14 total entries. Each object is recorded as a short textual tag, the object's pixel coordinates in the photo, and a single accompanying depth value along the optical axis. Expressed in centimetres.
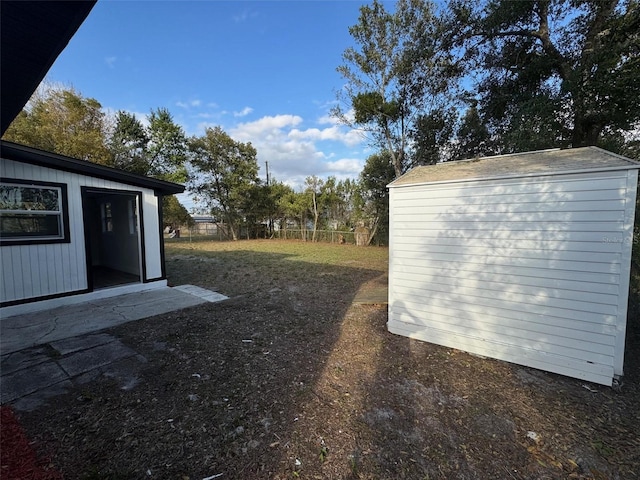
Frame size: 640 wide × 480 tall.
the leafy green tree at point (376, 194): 1216
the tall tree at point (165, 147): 1702
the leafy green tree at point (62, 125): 1150
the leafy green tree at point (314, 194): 1706
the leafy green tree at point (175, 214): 2002
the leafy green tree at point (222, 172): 1748
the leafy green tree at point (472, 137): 734
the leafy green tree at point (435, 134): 827
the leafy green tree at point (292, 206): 1741
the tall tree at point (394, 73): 782
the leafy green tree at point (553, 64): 469
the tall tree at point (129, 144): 1490
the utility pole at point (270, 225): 1986
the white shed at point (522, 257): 238
